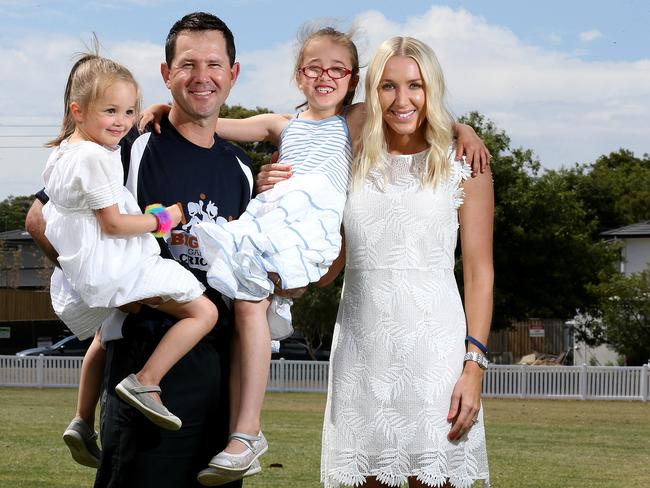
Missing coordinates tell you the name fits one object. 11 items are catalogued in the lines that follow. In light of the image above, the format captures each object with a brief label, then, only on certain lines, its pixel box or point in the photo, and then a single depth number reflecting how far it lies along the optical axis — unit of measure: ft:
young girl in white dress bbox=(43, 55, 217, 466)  12.59
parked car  127.44
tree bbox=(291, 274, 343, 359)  133.39
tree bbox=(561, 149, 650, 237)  211.61
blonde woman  14.06
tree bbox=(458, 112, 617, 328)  133.59
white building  172.45
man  13.16
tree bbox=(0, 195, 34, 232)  246.47
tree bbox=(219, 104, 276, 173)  136.26
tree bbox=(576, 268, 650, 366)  120.47
